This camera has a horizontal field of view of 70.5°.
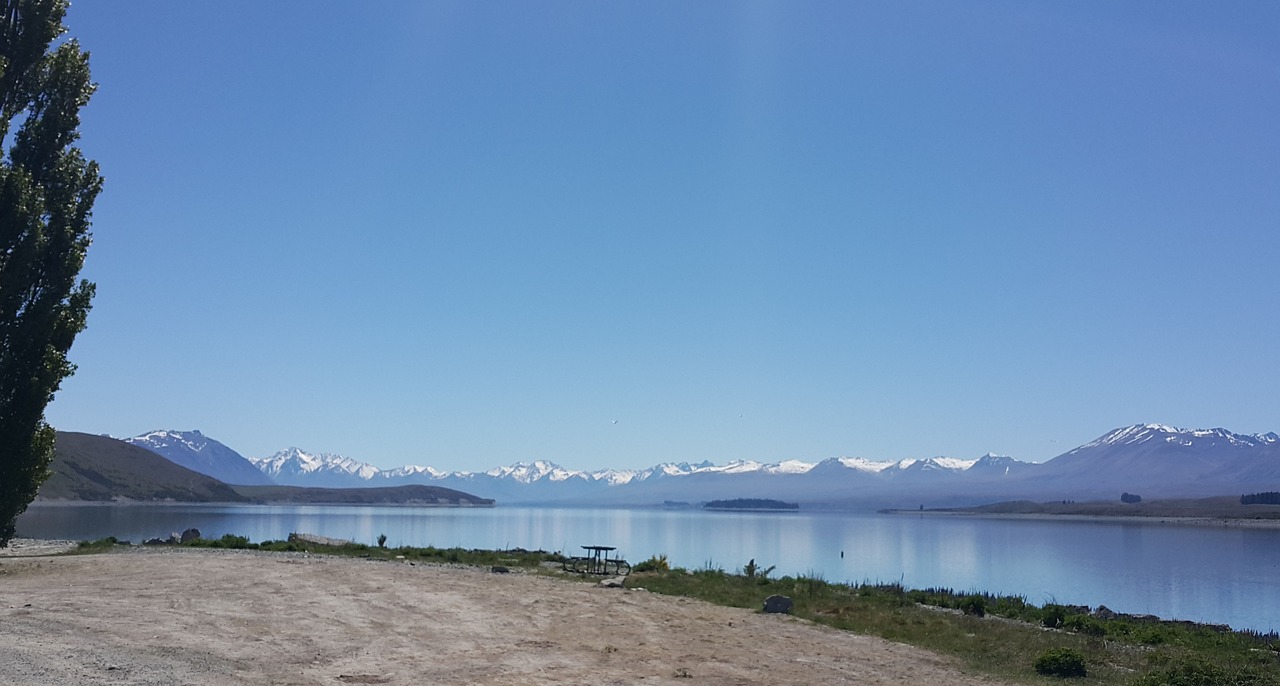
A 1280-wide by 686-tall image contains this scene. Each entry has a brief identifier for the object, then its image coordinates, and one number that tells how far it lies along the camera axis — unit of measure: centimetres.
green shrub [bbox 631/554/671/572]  3297
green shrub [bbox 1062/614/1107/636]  2400
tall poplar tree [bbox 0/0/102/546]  2259
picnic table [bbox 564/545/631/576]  3114
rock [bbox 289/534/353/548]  3475
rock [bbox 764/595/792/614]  2362
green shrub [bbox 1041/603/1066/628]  2561
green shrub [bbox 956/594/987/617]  2739
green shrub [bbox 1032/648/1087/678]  1743
